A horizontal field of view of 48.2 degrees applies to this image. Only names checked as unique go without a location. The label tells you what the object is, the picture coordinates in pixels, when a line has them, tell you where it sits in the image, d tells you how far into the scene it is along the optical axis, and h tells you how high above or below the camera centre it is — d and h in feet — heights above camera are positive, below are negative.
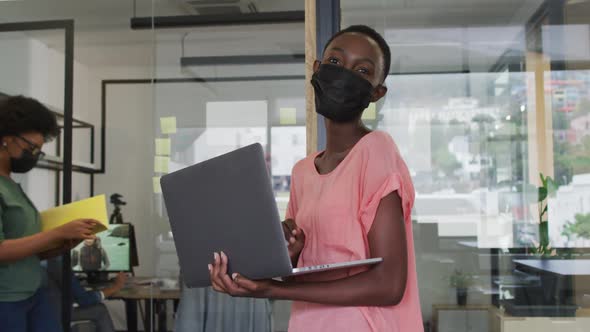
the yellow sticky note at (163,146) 10.38 +0.82
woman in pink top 3.62 -0.14
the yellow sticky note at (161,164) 10.28 +0.54
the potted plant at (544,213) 8.23 -0.23
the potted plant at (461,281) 8.41 -1.10
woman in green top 7.36 -0.38
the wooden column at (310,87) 7.17 +1.19
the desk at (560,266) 8.16 -0.89
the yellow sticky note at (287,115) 10.17 +1.26
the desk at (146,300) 10.86 -2.00
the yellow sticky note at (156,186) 10.27 +0.19
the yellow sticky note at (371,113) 8.11 +1.02
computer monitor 13.80 -1.11
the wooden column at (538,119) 8.35 +0.96
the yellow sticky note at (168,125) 10.48 +1.18
